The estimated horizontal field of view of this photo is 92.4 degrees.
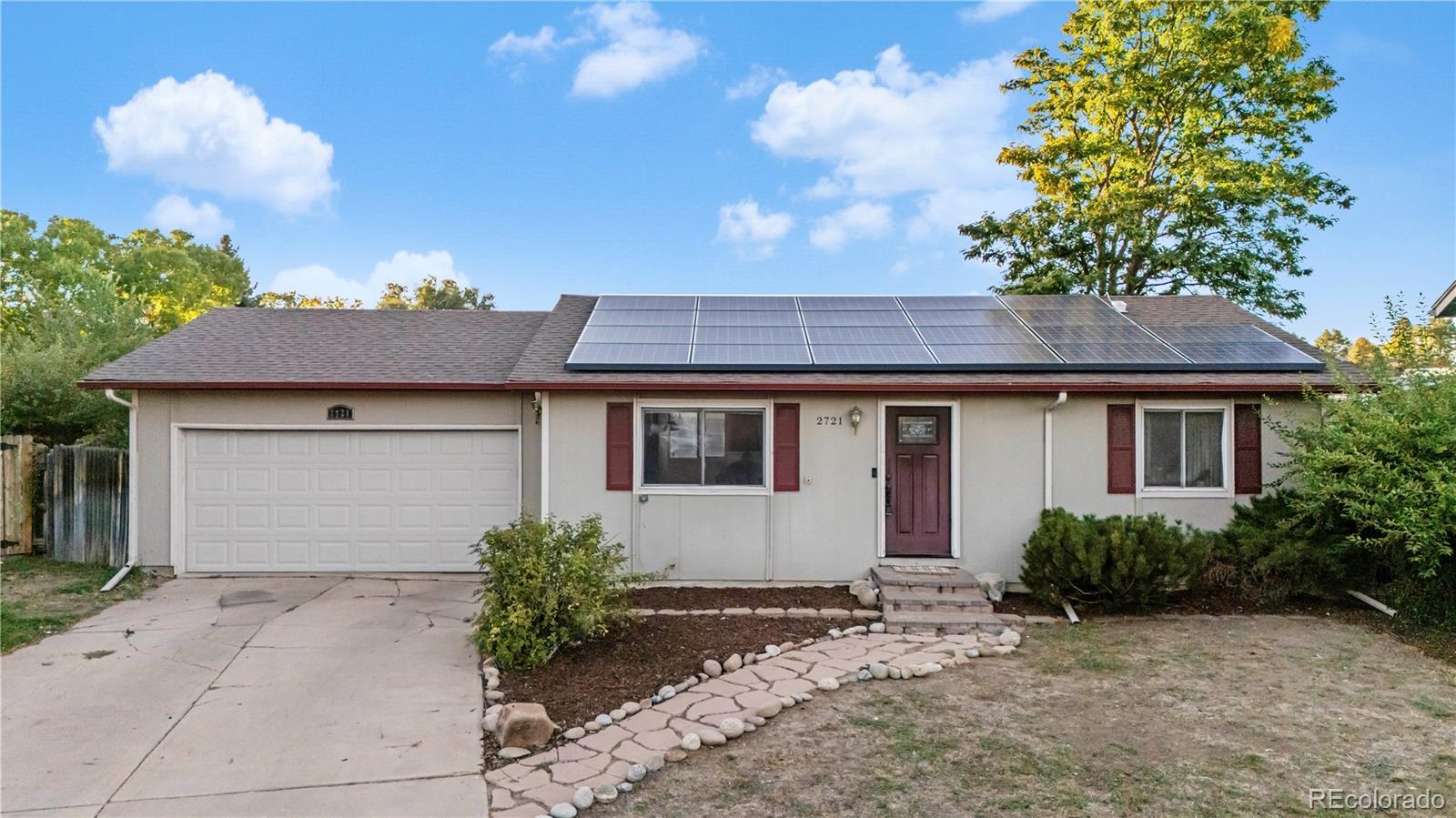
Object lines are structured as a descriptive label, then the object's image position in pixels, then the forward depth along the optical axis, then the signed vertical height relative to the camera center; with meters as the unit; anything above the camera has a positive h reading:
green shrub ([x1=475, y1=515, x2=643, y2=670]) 5.12 -1.32
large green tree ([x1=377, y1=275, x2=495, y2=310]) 31.81 +5.73
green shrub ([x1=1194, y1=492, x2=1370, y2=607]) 6.76 -1.41
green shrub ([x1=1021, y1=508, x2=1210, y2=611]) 6.46 -1.32
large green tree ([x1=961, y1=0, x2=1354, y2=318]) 15.10 +5.89
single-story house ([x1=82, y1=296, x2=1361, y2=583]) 7.41 -0.26
